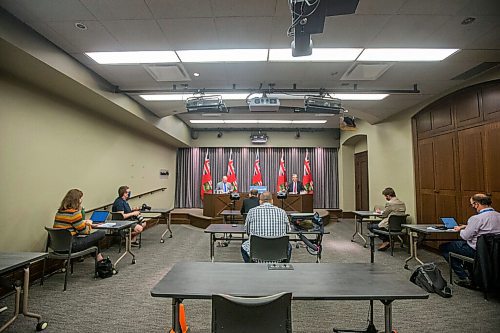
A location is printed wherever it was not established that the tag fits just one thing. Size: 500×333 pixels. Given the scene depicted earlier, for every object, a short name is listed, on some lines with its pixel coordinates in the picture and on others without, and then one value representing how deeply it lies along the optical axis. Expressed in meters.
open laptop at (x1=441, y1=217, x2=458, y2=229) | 4.22
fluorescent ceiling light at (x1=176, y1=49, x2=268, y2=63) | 3.79
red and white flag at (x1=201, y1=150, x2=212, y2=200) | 11.04
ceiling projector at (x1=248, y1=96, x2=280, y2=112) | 4.79
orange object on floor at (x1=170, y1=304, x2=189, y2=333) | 2.30
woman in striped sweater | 3.79
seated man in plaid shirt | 3.31
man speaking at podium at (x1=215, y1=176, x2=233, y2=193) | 9.39
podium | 8.78
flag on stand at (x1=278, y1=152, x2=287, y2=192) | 11.07
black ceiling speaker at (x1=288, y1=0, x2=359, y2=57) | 2.11
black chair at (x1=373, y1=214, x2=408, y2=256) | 5.28
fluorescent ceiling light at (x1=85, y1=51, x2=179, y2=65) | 3.84
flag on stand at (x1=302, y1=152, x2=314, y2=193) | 11.02
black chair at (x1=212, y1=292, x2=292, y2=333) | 1.45
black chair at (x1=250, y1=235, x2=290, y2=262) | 3.12
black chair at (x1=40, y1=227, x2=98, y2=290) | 3.60
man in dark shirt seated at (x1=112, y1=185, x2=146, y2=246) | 5.50
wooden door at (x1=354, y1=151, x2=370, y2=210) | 9.93
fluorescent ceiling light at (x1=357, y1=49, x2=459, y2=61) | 3.75
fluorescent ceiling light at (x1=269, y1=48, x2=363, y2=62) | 3.76
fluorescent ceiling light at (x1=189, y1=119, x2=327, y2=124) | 9.50
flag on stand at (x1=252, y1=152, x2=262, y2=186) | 11.30
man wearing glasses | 3.44
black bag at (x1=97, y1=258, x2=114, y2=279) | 3.97
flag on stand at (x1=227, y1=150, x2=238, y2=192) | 10.95
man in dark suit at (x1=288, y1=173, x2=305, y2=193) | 10.39
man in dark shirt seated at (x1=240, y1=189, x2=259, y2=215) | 5.88
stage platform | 8.49
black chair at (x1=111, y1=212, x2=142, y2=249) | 5.38
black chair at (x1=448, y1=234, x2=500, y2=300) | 3.19
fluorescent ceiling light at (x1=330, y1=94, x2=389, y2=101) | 5.71
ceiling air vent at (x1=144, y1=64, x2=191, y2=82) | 4.29
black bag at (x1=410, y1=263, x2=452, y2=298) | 3.40
